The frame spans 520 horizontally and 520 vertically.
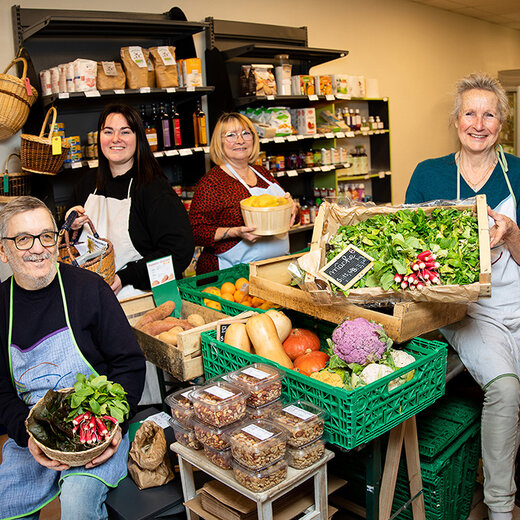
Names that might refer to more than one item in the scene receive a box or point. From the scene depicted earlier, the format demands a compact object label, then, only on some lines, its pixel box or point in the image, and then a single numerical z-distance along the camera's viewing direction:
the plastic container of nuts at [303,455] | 1.69
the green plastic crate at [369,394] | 1.69
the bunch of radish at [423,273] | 1.95
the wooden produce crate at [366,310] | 2.00
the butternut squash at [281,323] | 2.26
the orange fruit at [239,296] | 2.71
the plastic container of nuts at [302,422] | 1.67
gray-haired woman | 2.30
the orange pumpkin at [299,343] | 2.21
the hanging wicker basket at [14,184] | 3.83
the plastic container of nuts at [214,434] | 1.70
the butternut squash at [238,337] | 2.16
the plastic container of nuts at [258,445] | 1.58
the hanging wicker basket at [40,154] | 3.69
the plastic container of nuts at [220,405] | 1.70
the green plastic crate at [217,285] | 2.56
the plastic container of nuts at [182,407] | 1.83
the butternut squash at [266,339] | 2.10
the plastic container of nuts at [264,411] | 1.77
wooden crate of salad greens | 1.95
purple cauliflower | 1.89
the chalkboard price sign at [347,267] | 2.06
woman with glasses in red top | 3.49
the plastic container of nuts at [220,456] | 1.70
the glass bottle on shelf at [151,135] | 4.47
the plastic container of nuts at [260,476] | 1.59
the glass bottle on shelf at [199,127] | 4.76
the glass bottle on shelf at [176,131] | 4.64
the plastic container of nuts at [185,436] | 1.83
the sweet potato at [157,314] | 2.63
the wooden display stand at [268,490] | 1.62
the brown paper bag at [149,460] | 2.07
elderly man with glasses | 2.04
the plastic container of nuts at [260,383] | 1.79
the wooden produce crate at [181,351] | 2.24
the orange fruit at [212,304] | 2.72
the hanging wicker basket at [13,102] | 3.54
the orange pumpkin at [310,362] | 2.01
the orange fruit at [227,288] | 2.79
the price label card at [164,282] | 2.81
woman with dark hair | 3.03
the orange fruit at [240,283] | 2.80
